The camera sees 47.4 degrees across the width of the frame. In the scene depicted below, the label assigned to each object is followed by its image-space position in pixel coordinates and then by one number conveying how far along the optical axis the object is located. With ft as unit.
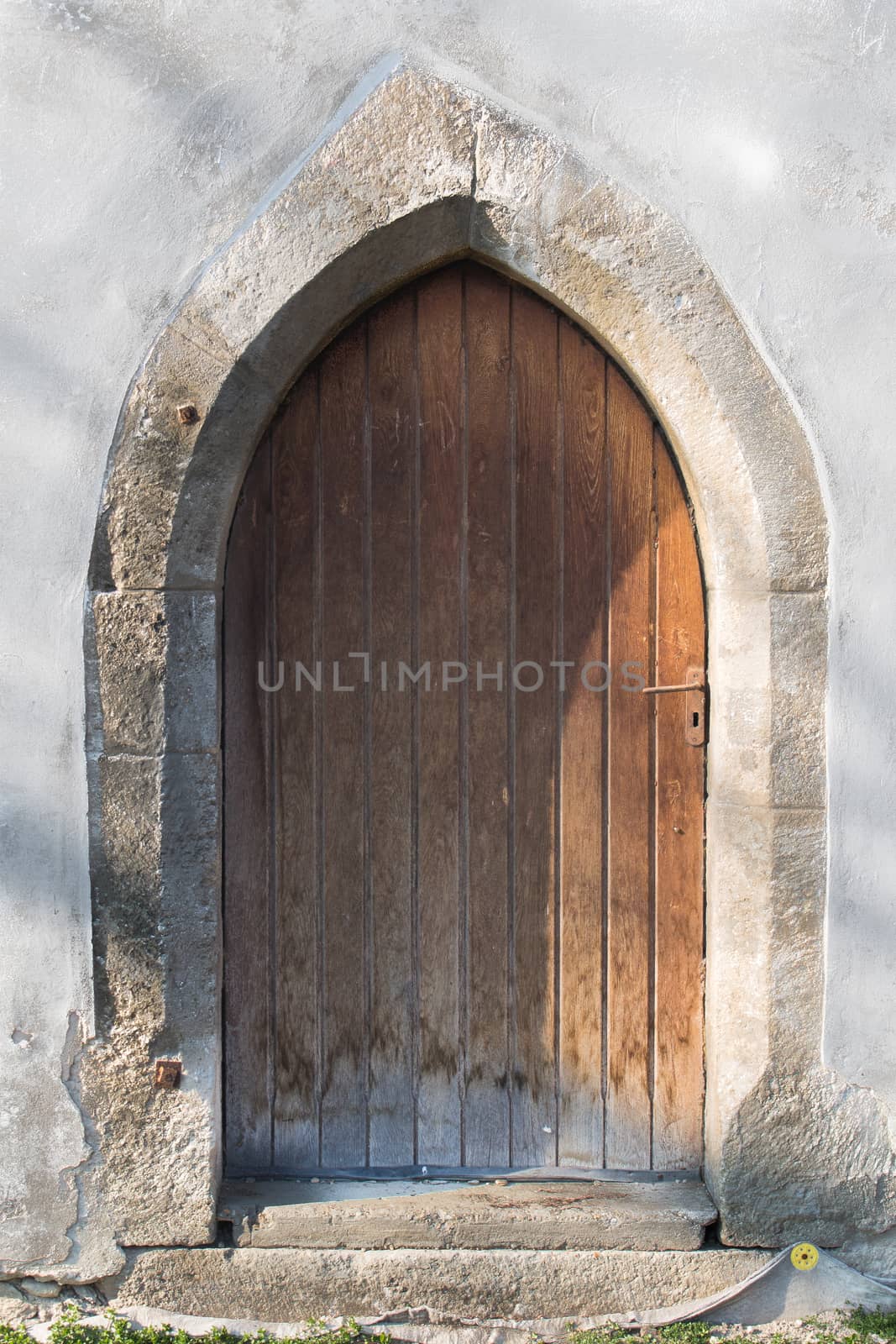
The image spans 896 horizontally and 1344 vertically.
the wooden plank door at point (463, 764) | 8.14
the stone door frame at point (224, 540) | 7.34
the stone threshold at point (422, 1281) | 7.66
